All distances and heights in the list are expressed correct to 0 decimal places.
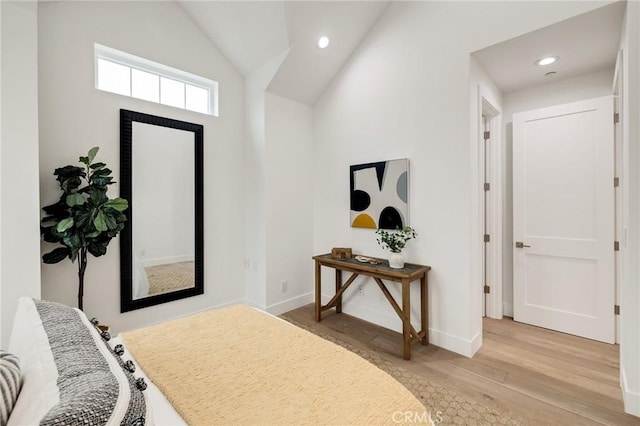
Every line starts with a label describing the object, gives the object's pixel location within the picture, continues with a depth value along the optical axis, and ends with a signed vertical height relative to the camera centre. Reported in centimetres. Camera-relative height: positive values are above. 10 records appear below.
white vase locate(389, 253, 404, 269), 273 -45
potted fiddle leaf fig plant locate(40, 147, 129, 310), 224 -2
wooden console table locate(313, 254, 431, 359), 252 -63
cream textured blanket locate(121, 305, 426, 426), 97 -65
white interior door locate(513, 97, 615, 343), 271 -7
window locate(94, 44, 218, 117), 276 +137
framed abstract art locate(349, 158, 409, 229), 297 +19
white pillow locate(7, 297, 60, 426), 63 -41
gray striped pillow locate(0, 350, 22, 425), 64 -40
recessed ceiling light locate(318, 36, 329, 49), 312 +182
